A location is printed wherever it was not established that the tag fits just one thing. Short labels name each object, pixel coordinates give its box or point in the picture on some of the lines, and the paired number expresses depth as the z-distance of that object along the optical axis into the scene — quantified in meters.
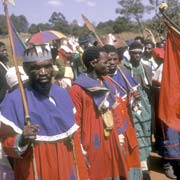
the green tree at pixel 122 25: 46.03
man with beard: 3.36
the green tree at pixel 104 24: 66.05
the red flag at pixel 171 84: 5.30
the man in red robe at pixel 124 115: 4.95
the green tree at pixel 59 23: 44.50
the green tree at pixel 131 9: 43.01
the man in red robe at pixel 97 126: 4.36
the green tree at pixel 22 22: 64.67
